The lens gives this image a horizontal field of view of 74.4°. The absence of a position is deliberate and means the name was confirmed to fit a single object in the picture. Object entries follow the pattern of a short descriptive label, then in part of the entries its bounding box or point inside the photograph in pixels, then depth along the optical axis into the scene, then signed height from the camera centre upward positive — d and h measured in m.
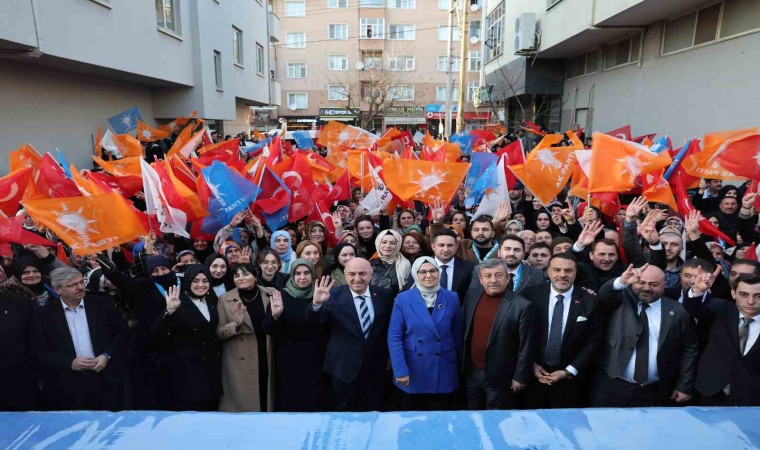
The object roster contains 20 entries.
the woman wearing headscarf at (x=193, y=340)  3.81 -1.59
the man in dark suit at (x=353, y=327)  3.84 -1.47
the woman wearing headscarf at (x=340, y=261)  4.75 -1.21
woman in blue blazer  3.69 -1.46
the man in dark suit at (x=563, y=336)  3.57 -1.41
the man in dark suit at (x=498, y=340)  3.53 -1.44
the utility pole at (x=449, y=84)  24.95 +2.64
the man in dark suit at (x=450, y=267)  4.45 -1.17
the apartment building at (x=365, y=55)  44.09 +7.03
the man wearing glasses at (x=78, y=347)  3.62 -1.57
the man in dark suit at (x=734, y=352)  3.17 -1.35
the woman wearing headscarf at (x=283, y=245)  5.50 -1.21
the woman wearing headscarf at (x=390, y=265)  4.59 -1.20
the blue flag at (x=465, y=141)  13.80 -0.13
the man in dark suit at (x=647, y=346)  3.36 -1.40
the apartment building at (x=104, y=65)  9.78 +1.59
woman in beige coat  4.00 -1.71
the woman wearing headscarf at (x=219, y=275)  4.44 -1.24
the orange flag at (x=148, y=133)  12.13 -0.02
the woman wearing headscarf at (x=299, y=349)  3.98 -1.72
